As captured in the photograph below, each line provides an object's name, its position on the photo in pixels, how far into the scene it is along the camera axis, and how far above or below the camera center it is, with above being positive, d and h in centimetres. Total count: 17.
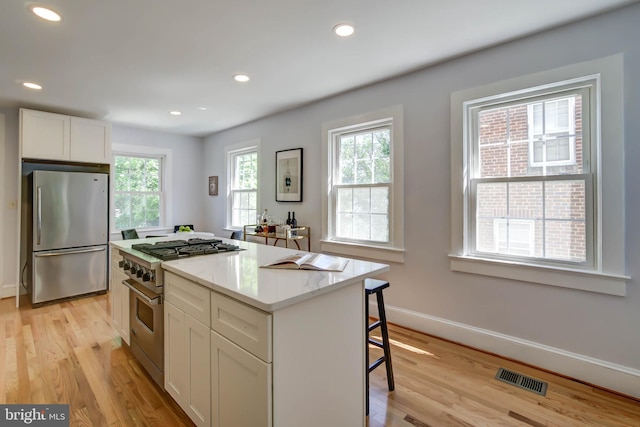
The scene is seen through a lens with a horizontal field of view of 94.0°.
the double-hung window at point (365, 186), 295 +30
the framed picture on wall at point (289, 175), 386 +51
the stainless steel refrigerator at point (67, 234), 363 -27
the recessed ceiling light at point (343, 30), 208 +131
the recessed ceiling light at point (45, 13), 187 +128
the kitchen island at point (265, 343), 116 -59
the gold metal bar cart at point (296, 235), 362 -28
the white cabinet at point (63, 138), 363 +98
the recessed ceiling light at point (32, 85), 303 +132
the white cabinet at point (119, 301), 239 -74
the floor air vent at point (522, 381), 196 -115
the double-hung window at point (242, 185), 471 +46
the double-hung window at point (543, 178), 193 +26
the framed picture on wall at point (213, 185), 536 +50
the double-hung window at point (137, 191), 481 +36
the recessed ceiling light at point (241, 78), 290 +135
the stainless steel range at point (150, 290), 186 -52
